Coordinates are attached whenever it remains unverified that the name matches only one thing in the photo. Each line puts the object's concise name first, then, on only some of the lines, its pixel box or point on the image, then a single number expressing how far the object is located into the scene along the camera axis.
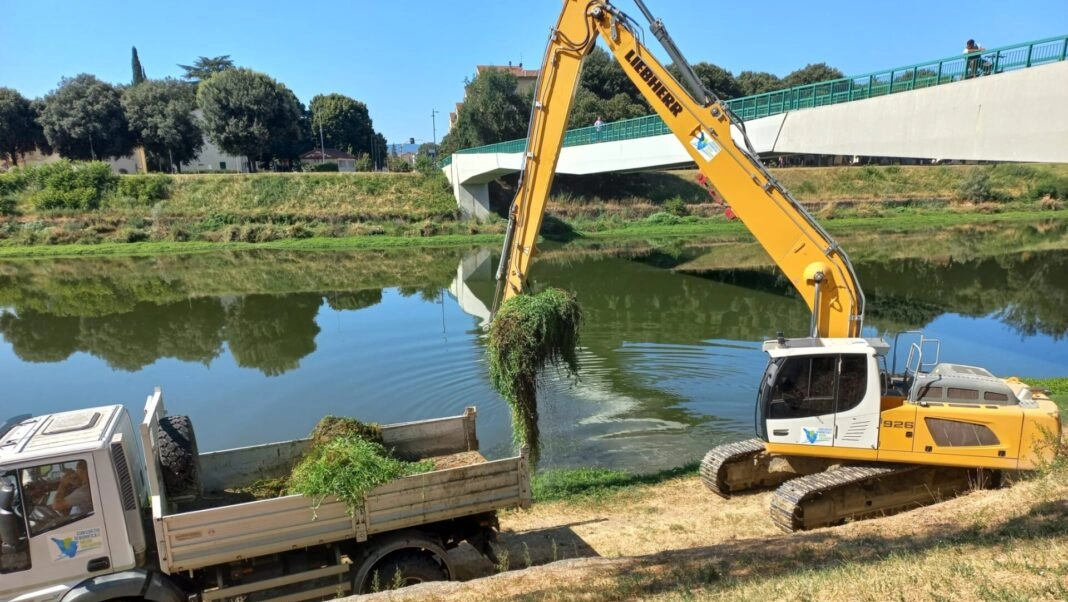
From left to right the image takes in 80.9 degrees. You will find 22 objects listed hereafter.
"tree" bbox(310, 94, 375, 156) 87.88
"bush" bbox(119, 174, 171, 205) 48.47
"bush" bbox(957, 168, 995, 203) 53.38
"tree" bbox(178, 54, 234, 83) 106.44
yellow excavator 8.22
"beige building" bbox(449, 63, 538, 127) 95.25
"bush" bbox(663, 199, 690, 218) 50.69
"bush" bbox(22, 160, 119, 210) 46.84
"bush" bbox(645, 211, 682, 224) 49.03
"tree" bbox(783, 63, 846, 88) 80.25
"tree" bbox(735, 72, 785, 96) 78.12
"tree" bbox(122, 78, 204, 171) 59.22
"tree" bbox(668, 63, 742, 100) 73.88
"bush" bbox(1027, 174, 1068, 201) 53.84
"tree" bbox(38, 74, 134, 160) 59.53
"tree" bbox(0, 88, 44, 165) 61.22
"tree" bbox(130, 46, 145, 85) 93.19
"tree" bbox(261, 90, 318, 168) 64.14
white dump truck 5.46
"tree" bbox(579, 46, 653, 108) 69.31
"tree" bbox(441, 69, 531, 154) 62.31
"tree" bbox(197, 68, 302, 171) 58.25
